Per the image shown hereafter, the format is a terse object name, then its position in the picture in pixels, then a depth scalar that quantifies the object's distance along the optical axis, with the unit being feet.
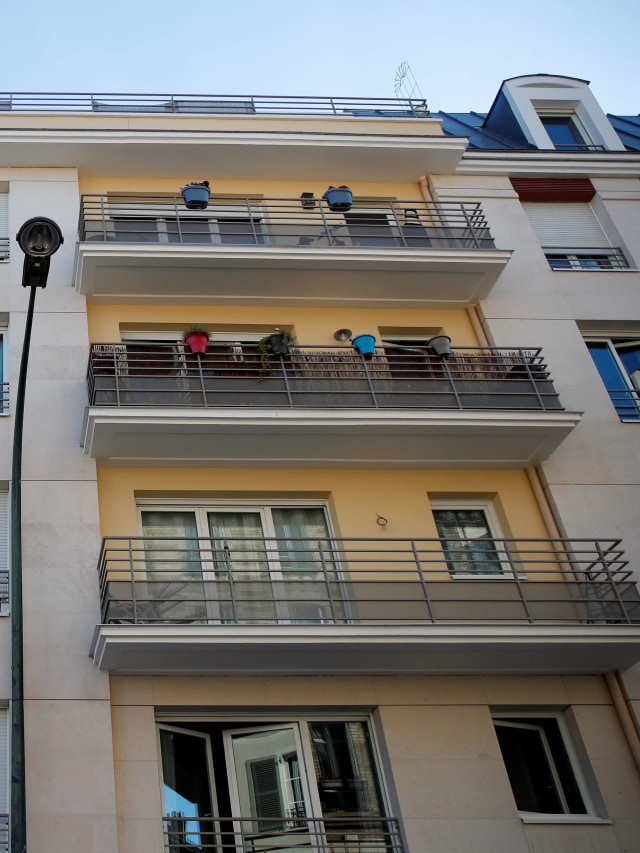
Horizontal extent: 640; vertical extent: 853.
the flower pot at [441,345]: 55.06
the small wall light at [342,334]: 56.90
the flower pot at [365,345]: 54.80
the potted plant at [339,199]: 61.72
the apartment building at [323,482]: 41.93
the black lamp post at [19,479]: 34.81
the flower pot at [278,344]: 53.11
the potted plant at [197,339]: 53.01
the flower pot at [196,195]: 60.03
